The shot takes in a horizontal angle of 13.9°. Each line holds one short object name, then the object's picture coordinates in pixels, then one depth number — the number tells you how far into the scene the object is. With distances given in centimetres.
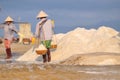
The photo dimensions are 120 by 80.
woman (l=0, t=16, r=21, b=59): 1981
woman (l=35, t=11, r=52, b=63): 1650
